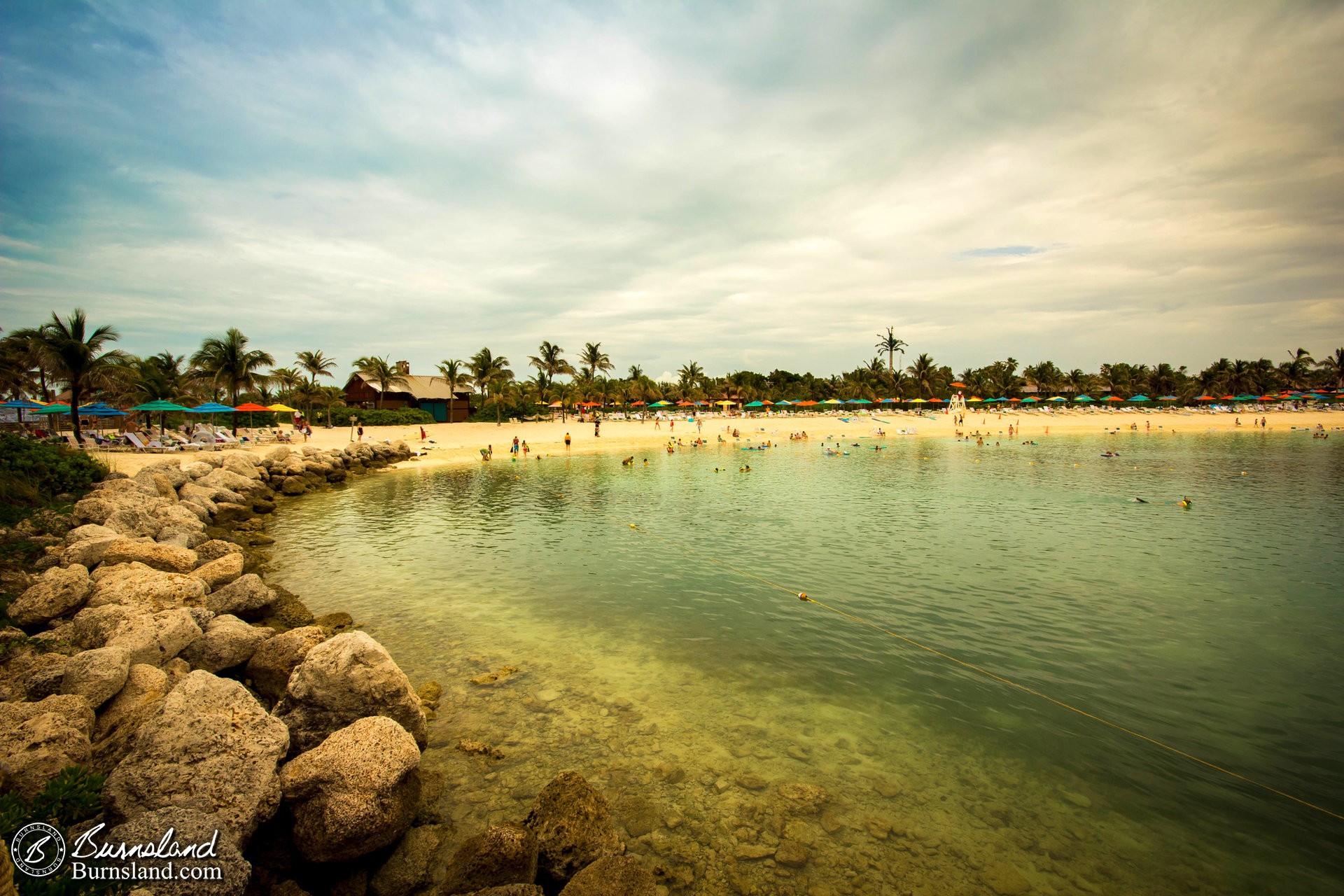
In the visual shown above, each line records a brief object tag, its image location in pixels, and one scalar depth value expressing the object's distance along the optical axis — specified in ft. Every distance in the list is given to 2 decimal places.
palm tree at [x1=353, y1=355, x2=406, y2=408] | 243.81
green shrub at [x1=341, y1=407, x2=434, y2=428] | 230.89
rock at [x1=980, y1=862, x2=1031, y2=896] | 19.71
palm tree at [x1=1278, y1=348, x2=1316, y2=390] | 406.82
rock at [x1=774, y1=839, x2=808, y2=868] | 20.84
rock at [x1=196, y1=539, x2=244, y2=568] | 45.60
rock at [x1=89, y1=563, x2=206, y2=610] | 31.86
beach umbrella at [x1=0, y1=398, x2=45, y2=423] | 143.22
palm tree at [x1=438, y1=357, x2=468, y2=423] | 259.80
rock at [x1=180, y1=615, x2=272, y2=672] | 28.89
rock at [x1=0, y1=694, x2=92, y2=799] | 18.25
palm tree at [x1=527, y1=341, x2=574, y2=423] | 306.14
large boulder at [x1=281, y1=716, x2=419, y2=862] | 18.35
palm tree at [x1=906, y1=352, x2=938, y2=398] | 396.98
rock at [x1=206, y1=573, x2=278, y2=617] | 35.65
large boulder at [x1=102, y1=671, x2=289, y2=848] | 17.65
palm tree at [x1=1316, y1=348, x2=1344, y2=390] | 376.48
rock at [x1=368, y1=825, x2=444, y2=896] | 18.86
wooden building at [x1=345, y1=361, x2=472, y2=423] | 254.47
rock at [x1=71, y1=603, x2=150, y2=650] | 28.17
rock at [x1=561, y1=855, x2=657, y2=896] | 16.63
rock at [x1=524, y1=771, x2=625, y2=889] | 18.26
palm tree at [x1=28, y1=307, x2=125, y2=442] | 106.11
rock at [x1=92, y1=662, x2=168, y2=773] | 20.76
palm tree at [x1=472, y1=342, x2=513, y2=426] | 263.90
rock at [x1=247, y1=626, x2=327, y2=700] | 28.78
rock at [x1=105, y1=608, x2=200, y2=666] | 26.81
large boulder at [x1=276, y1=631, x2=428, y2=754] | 23.20
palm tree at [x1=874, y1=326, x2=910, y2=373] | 396.35
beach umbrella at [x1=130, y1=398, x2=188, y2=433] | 141.28
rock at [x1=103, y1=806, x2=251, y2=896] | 14.76
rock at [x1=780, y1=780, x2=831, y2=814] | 23.66
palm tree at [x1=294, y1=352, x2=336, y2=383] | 245.65
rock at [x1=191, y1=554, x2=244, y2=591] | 39.04
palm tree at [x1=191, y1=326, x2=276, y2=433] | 178.19
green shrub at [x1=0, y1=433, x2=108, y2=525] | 48.03
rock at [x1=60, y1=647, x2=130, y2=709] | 22.59
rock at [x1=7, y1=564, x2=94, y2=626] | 29.99
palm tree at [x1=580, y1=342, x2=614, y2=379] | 340.80
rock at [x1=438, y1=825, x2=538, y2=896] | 17.30
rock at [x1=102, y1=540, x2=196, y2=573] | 37.01
